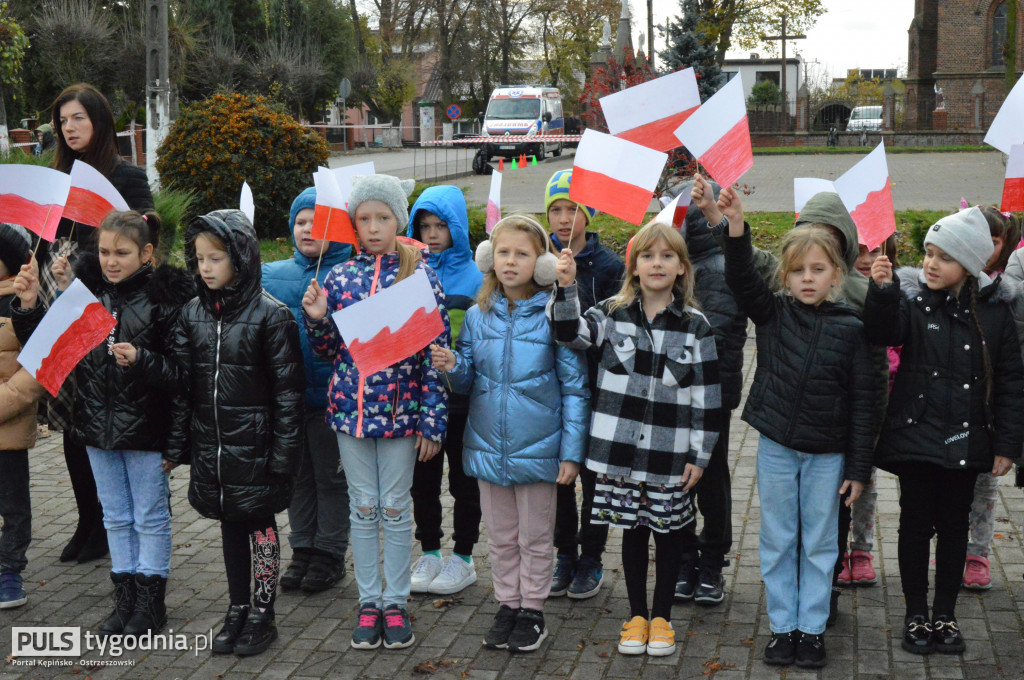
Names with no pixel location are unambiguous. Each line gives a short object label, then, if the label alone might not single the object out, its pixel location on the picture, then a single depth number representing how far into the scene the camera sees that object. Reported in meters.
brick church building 44.66
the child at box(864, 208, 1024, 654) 4.03
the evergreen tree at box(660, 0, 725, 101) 23.19
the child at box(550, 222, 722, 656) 4.15
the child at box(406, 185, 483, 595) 5.01
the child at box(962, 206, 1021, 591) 4.77
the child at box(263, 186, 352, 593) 4.91
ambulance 36.09
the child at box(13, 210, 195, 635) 4.47
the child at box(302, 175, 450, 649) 4.34
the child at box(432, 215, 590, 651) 4.27
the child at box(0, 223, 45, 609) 4.87
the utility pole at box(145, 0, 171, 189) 16.16
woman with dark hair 5.28
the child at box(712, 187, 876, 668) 4.04
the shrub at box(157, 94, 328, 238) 13.04
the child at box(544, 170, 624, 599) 4.82
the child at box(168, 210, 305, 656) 4.25
